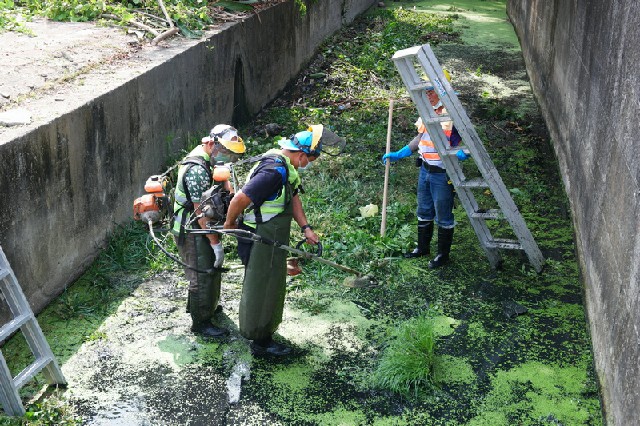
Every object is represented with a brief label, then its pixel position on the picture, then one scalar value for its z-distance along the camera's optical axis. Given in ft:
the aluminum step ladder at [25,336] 16.21
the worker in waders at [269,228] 18.37
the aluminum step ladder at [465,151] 21.72
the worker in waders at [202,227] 18.92
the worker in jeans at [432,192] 23.34
